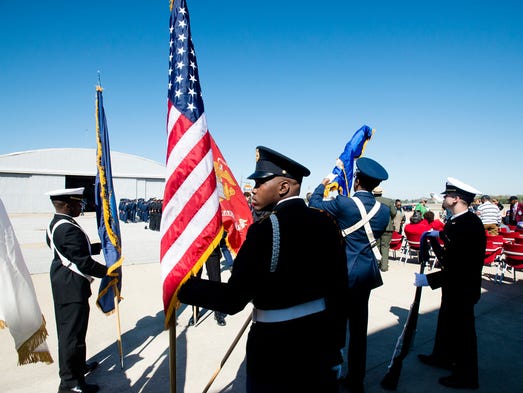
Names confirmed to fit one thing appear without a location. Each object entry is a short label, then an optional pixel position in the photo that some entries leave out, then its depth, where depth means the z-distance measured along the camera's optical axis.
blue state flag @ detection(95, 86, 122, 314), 3.80
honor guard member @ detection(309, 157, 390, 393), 3.04
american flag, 2.20
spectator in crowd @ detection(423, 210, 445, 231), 8.52
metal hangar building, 28.92
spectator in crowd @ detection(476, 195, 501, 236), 9.44
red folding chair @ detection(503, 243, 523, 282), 6.83
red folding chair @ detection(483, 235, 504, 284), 7.42
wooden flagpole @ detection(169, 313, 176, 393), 1.94
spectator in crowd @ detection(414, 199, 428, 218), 13.17
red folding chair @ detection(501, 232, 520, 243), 8.61
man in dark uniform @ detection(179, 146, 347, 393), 1.57
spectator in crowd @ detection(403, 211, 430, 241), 8.66
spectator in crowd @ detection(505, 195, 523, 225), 12.65
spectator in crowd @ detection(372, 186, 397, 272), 8.25
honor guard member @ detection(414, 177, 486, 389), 3.06
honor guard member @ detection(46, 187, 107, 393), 3.00
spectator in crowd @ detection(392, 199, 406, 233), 10.23
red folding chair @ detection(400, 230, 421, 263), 8.69
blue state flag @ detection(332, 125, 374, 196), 4.04
